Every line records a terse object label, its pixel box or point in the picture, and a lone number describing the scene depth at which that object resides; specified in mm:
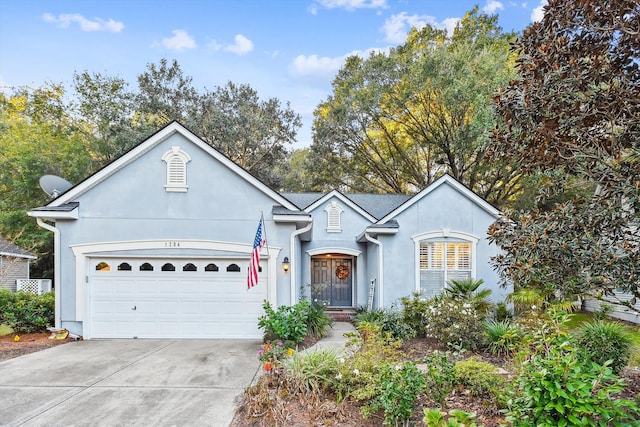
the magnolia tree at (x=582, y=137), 3678
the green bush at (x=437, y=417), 3018
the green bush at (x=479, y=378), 4668
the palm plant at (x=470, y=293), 9273
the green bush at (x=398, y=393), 3912
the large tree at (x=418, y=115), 17250
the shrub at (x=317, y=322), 8969
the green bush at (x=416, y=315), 9172
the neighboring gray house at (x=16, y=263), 16152
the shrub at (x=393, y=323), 8828
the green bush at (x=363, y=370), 4512
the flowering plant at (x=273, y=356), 5189
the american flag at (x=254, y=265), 7781
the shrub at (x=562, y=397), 3035
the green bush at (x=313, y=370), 4949
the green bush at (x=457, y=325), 7602
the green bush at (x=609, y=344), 5289
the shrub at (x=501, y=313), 9836
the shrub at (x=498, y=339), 7134
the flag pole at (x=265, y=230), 9194
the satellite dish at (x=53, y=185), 9688
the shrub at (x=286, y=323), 7855
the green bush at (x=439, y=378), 4426
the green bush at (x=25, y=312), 9438
